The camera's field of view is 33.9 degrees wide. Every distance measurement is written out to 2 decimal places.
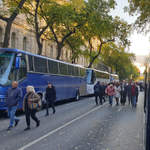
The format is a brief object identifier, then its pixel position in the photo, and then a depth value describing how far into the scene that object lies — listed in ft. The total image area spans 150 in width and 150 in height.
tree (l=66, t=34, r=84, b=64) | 97.91
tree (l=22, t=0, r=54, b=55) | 67.15
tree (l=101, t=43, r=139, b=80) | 205.42
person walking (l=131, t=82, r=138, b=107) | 57.11
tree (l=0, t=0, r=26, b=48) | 50.96
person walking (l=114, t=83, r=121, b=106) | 60.08
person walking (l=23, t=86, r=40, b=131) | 28.22
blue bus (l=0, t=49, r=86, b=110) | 39.86
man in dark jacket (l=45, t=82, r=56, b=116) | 42.00
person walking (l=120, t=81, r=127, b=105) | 60.80
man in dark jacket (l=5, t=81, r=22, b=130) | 28.63
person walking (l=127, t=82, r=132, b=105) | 59.88
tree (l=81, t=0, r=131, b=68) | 77.92
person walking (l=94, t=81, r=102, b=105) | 59.26
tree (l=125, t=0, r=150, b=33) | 54.80
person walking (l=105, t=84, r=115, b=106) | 58.95
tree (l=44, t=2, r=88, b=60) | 66.33
